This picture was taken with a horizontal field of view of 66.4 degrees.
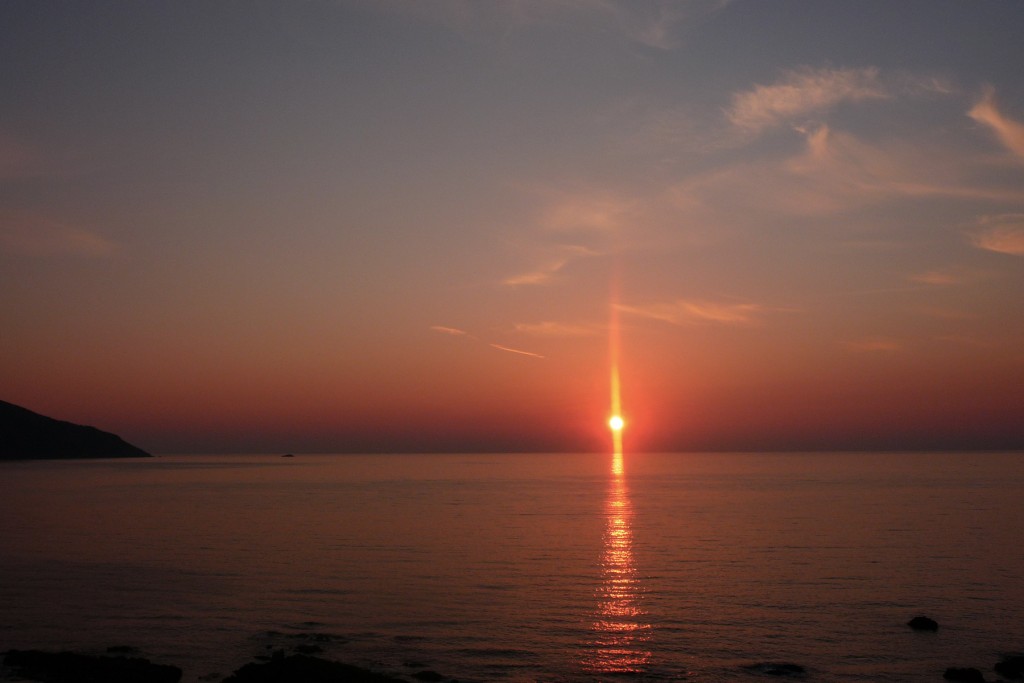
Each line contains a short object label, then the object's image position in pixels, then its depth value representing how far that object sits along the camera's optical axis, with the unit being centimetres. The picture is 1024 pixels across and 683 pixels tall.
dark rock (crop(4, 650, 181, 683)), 2839
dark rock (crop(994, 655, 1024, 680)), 2923
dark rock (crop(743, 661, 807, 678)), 2970
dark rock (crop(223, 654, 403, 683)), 2728
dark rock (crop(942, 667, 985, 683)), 2836
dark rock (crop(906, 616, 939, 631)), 3631
